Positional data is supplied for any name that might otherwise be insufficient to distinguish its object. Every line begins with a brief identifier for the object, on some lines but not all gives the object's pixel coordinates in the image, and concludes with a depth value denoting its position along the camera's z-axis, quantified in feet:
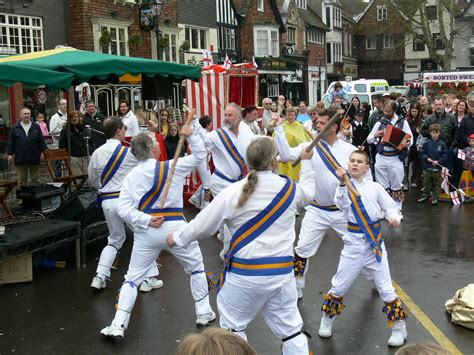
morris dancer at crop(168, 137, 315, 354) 13.55
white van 102.58
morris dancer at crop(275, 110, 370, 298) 19.79
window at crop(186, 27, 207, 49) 104.15
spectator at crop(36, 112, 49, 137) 52.83
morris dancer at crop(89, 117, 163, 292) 22.93
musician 34.14
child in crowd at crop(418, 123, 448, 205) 39.34
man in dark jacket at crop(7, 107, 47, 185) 38.58
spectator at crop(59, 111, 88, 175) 38.99
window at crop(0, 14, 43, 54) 66.80
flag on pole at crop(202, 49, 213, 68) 48.49
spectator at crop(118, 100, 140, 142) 40.40
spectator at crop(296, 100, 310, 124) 44.57
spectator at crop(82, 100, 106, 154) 40.04
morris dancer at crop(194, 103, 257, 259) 25.44
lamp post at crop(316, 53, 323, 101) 164.04
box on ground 23.93
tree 131.44
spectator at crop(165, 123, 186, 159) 38.78
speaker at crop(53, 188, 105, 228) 28.30
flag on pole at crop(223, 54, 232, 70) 49.11
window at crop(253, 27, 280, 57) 137.80
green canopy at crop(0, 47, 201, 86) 30.55
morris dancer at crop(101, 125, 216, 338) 17.76
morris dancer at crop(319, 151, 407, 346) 16.97
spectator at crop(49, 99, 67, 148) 45.79
